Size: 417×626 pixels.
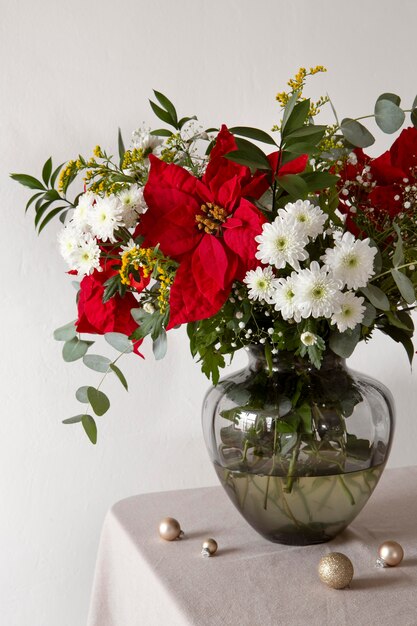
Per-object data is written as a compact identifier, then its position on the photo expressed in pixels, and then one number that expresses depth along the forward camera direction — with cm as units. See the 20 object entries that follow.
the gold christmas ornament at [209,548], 91
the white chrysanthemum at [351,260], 72
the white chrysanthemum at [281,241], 71
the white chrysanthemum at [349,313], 74
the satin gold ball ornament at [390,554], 86
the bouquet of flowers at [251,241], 72
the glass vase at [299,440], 84
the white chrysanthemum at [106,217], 77
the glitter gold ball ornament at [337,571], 80
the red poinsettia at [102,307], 84
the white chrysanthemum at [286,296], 73
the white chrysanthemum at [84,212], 81
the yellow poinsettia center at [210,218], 76
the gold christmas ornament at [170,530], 96
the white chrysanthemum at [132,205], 78
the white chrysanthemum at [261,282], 74
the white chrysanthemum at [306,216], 71
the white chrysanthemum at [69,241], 81
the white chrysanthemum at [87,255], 80
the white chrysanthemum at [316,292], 71
